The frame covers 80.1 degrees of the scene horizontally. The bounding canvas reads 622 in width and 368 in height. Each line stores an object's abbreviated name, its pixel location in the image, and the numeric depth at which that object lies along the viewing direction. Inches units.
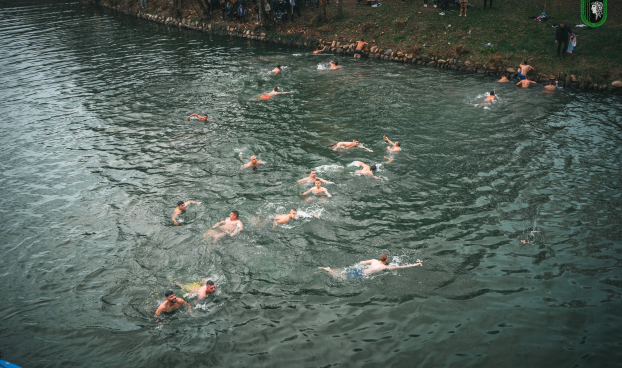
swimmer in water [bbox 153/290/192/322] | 372.0
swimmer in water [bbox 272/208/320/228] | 502.0
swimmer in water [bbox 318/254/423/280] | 421.7
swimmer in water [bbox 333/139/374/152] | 677.3
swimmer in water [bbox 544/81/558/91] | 903.7
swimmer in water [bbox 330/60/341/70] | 1128.3
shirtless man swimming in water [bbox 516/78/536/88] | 925.8
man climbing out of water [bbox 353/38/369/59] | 1226.0
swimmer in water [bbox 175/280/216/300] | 396.8
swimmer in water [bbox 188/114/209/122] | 799.1
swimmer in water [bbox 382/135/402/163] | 651.0
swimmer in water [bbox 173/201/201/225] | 518.6
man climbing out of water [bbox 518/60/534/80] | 939.3
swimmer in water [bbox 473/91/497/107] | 848.3
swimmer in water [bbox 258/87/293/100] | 928.3
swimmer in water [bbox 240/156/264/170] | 629.0
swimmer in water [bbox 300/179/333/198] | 545.0
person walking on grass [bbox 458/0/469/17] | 1213.7
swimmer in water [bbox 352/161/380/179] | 600.4
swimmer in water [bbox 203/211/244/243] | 484.8
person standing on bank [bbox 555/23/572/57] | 939.3
